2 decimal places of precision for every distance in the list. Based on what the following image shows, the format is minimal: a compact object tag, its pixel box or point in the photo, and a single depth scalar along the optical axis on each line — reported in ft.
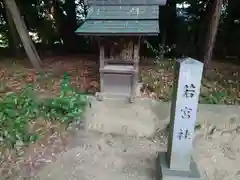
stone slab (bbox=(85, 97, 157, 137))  9.62
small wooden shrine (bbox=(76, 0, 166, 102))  8.46
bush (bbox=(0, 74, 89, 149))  7.91
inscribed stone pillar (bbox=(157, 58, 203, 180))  5.70
